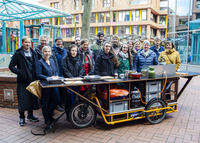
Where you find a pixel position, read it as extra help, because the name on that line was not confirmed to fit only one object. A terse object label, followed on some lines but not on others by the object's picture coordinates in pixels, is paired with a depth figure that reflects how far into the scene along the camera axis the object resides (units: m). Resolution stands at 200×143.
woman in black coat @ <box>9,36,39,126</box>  4.14
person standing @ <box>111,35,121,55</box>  5.62
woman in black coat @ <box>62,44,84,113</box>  4.32
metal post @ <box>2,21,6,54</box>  14.39
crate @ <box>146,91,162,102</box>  4.45
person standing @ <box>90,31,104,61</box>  5.46
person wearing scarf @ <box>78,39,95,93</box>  4.85
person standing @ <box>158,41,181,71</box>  6.20
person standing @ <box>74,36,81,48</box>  5.45
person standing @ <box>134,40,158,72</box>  5.26
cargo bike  4.04
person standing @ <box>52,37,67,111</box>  4.95
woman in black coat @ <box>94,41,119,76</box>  4.68
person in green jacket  5.02
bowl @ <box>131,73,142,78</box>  4.22
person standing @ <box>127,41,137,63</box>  6.12
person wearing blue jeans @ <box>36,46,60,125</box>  3.98
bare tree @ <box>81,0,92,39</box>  7.18
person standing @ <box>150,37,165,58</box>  6.63
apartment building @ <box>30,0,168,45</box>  39.62
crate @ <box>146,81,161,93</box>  4.44
